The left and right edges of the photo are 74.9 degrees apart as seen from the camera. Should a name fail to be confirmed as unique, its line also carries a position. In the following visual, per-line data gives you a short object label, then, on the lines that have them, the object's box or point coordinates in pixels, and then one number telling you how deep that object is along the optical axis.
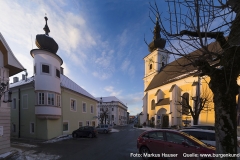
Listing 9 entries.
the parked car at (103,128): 26.22
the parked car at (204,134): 7.48
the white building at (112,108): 72.62
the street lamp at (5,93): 9.74
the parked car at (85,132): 19.11
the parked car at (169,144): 6.01
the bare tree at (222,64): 3.30
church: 23.94
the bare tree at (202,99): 17.11
